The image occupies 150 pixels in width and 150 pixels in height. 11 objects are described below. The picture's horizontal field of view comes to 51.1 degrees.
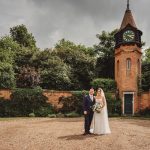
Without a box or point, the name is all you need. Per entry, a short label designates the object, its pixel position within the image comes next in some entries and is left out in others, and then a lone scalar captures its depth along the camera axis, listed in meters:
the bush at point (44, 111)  14.24
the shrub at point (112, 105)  15.00
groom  7.08
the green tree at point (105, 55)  19.61
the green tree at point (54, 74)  17.82
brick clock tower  15.35
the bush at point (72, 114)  14.09
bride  7.11
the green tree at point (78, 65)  19.12
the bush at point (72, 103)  14.75
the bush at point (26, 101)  14.12
